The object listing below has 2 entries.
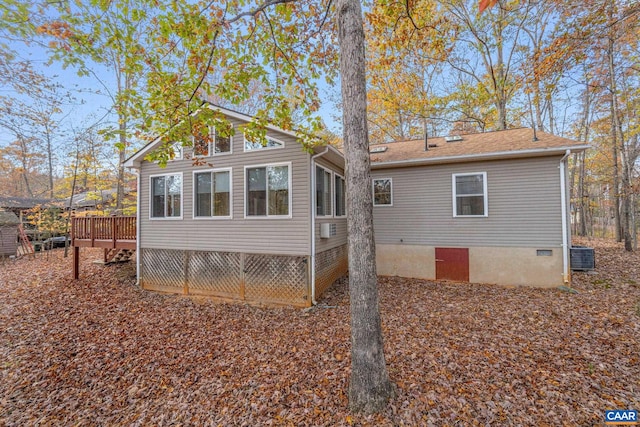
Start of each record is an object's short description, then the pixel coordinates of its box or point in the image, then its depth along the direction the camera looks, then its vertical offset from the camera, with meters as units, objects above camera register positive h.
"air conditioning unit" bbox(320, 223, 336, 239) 6.99 -0.35
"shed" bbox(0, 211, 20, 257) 12.23 -0.61
